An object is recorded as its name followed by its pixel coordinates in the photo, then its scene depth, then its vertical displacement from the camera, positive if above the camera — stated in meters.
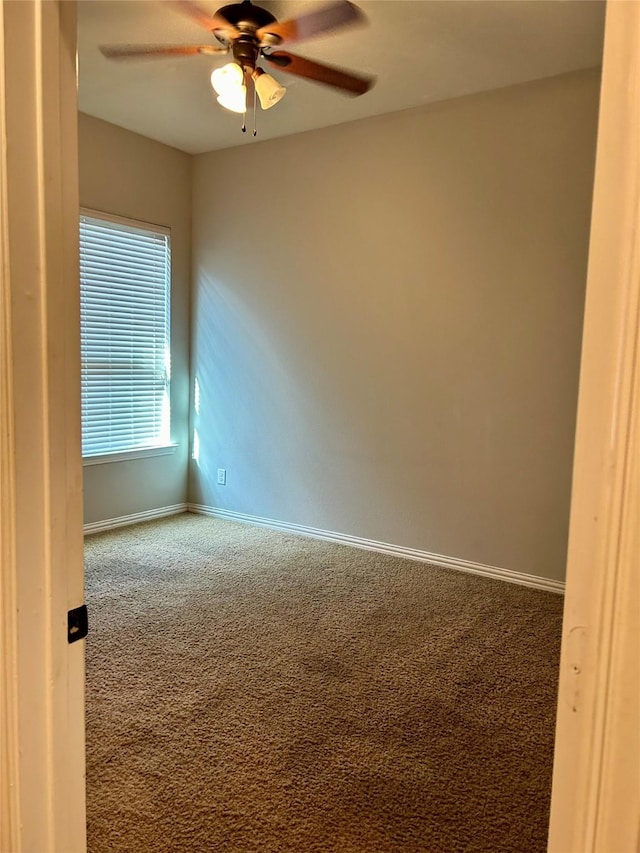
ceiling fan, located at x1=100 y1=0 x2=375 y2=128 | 2.37 +1.26
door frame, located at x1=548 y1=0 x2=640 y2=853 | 0.57 -0.15
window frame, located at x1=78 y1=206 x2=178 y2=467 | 4.24 -0.78
